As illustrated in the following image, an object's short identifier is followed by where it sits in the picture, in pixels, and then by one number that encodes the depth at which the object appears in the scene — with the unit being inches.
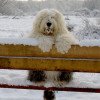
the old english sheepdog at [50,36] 167.8
